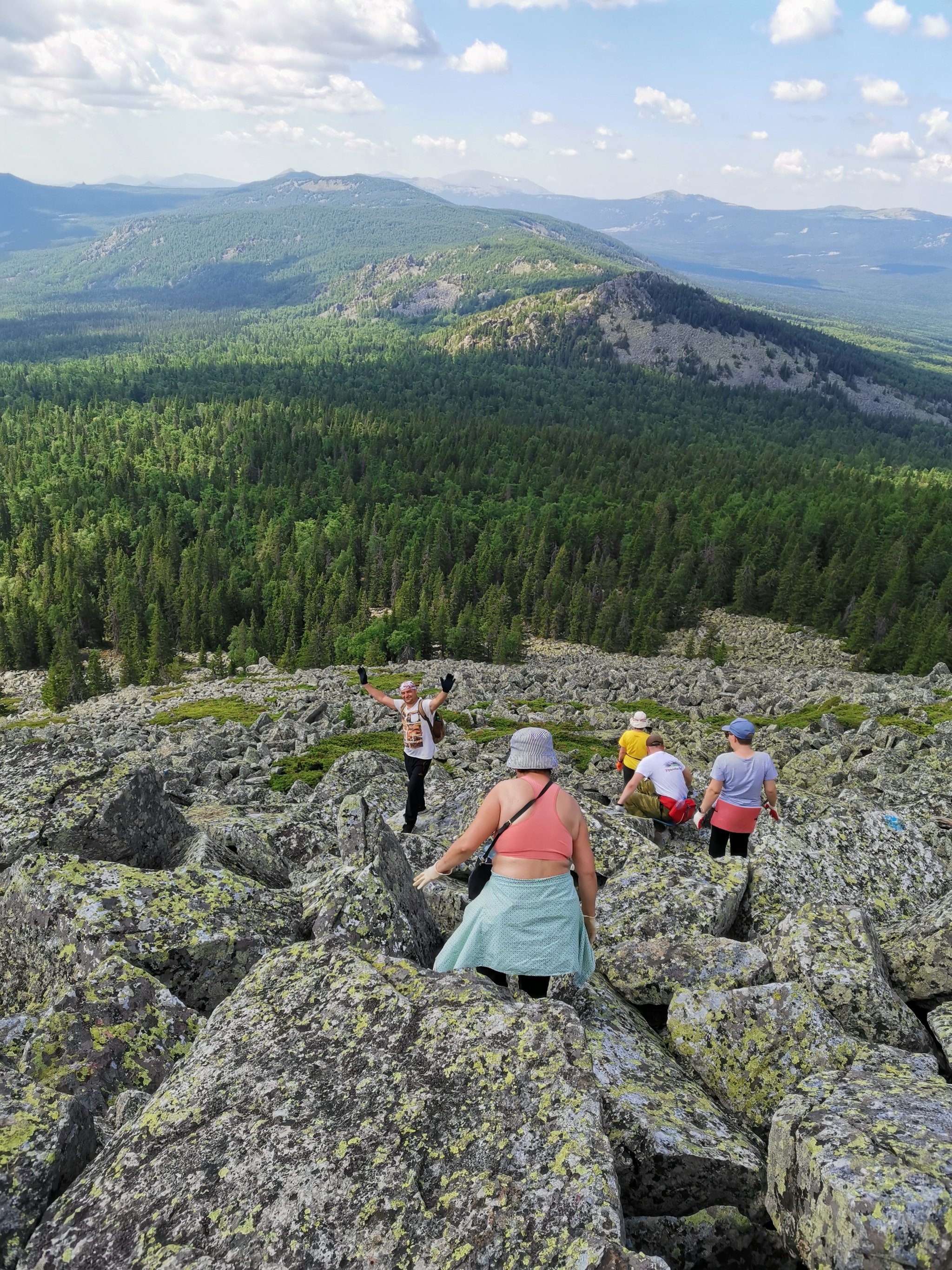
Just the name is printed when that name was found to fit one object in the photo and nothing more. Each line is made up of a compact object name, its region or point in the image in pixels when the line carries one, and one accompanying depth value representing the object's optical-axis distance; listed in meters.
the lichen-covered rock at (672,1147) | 7.28
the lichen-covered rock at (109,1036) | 8.56
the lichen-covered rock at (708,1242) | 6.68
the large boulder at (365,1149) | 5.97
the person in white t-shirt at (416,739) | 18.59
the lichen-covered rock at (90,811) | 13.73
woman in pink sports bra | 8.80
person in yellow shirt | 19.81
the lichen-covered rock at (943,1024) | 9.58
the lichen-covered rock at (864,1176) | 5.87
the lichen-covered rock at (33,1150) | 6.44
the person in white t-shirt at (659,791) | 17.20
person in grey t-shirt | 15.25
